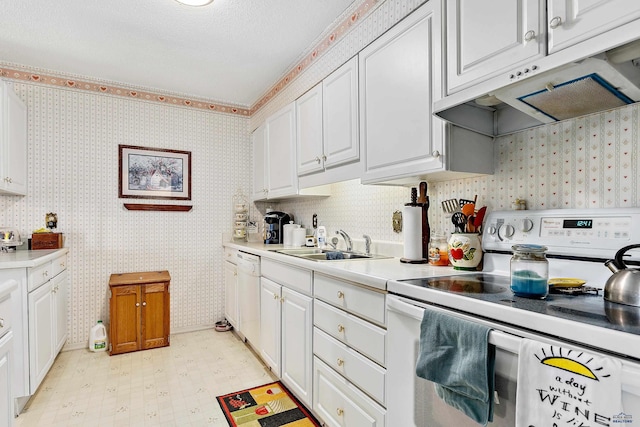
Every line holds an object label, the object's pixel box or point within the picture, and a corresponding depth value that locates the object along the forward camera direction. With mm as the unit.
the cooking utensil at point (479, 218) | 1611
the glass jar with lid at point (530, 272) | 1025
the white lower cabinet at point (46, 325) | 2143
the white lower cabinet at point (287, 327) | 1953
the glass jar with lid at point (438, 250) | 1695
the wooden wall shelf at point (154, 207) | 3307
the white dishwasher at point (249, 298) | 2682
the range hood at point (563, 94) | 986
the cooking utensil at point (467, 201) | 1644
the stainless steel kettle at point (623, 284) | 929
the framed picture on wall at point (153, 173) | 3297
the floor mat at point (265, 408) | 1953
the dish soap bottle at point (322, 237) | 2777
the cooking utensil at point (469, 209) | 1597
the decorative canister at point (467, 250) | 1523
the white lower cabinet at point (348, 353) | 1407
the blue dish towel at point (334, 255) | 2450
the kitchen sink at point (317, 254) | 2295
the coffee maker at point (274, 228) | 3377
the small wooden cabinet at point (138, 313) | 2934
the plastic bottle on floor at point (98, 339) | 3008
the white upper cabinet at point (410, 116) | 1494
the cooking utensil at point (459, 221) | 1607
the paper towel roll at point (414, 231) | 1792
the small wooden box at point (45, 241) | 2770
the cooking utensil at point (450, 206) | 1796
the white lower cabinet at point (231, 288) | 3263
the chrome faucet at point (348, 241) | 2516
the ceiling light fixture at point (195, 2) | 2008
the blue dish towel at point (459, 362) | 931
